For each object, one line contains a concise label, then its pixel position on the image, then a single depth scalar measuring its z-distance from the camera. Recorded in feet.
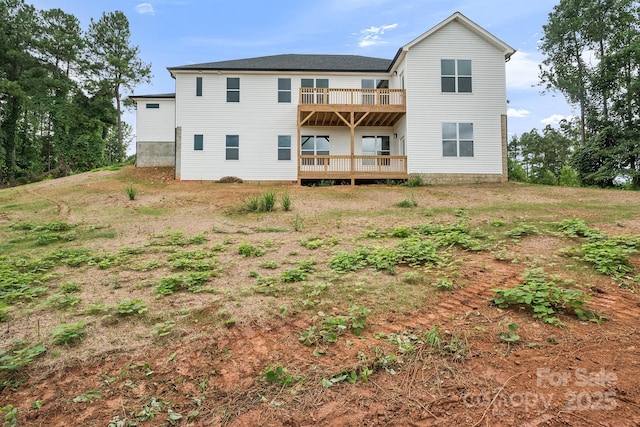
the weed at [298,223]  29.94
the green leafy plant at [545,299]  12.59
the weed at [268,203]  38.73
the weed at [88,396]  9.61
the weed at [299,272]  17.37
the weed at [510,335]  11.27
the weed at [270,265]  19.64
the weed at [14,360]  10.51
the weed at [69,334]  12.16
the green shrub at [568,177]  82.94
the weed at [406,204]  39.93
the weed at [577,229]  22.09
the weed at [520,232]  23.62
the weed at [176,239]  25.82
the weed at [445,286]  15.58
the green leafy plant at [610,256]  16.39
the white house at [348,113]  59.98
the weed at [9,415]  8.90
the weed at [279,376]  9.96
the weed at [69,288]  16.78
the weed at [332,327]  11.90
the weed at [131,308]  14.07
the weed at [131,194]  47.57
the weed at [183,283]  16.49
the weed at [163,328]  12.59
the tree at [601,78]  68.74
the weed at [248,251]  22.40
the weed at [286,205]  38.63
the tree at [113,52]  114.11
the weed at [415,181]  58.08
